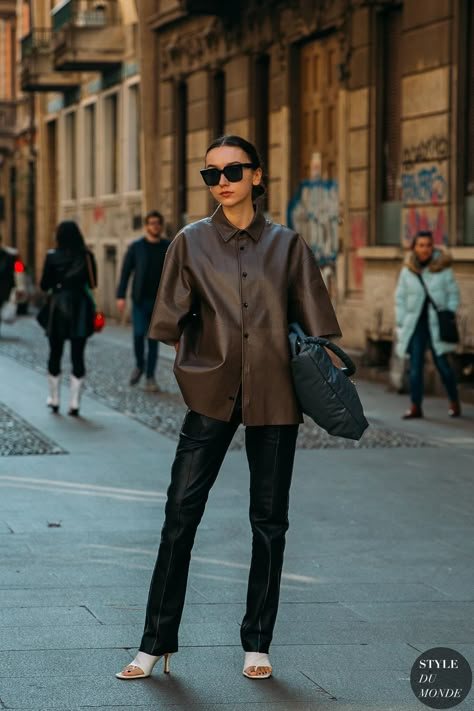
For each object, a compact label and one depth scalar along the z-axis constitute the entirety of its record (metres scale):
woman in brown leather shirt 5.15
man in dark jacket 15.80
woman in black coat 13.50
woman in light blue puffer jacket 13.45
